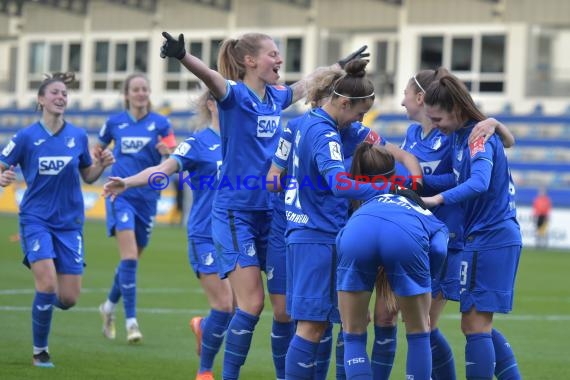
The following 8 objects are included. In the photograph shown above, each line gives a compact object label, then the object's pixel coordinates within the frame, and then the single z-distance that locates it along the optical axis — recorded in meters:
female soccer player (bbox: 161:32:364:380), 14.43
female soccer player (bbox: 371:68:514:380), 13.99
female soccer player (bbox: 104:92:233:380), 16.27
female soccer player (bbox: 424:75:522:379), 13.60
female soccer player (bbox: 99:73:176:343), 22.34
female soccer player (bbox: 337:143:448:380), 12.09
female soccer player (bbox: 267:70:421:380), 13.73
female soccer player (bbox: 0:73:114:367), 18.27
